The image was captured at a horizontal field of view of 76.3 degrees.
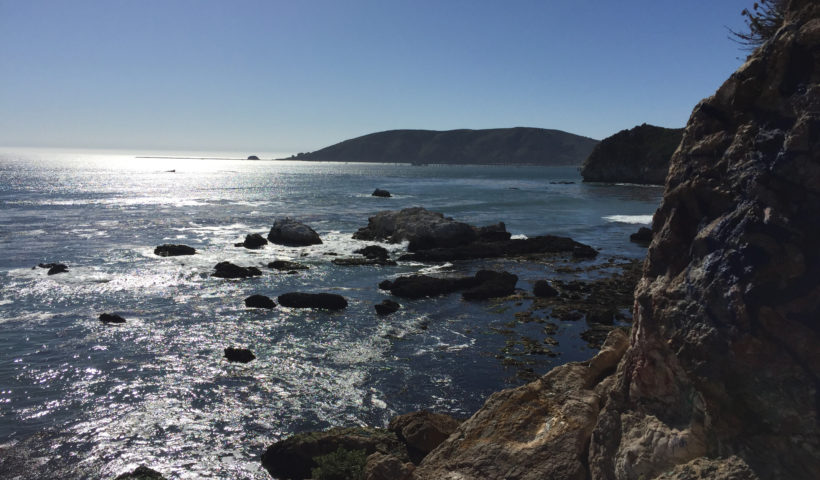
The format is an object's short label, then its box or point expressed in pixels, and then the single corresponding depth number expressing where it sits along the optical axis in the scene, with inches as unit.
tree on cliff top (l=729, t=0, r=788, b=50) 650.2
